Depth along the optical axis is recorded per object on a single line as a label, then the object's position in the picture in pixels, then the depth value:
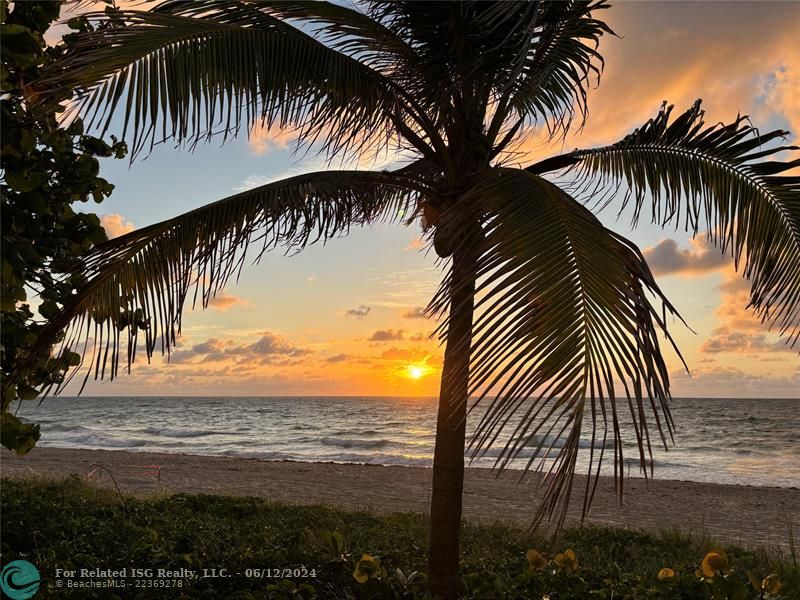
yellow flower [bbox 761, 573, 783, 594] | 3.03
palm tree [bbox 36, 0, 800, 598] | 2.40
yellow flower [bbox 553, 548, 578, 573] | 3.39
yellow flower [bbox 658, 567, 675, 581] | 3.31
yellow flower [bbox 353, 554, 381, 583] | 2.80
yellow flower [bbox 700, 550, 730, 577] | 3.13
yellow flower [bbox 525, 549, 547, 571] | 3.27
